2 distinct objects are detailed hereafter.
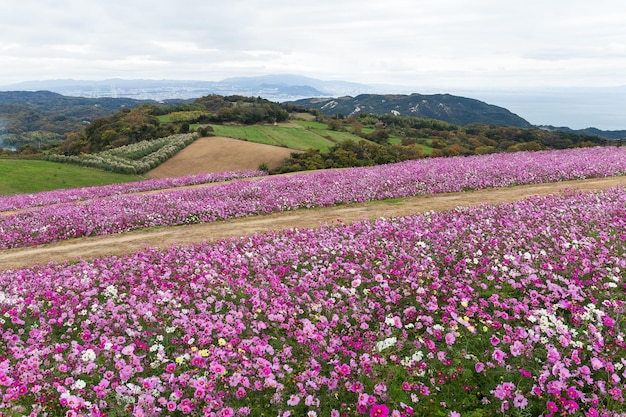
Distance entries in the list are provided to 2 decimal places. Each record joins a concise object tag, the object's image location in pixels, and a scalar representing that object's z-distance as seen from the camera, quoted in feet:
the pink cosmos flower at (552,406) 13.88
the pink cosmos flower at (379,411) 14.12
